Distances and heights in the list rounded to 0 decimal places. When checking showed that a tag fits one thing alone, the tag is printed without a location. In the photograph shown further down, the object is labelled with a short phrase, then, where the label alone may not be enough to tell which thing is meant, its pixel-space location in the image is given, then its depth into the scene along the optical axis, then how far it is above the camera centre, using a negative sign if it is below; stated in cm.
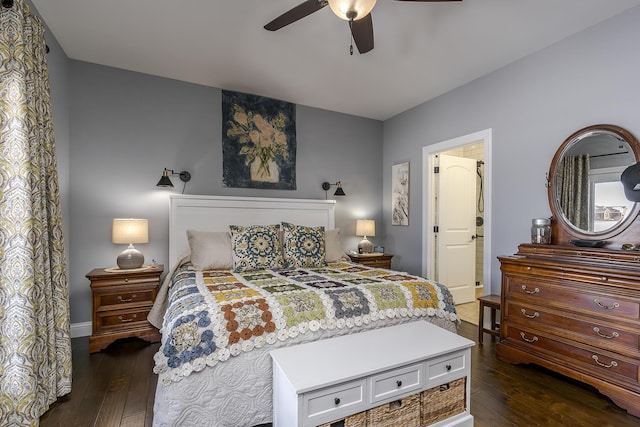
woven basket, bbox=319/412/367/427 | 141 -100
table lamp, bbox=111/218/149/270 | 289 -27
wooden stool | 284 -105
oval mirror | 225 +23
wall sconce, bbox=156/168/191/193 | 312 +34
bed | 158 -61
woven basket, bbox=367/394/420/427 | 150 -103
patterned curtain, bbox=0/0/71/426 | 158 -16
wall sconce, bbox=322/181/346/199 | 415 +30
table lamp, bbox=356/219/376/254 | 417 -30
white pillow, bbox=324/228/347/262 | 341 -43
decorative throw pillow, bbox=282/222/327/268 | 305 -39
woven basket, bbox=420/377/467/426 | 163 -106
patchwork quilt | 159 -62
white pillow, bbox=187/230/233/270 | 279 -39
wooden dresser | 187 -73
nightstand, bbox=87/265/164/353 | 269 -87
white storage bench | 137 -82
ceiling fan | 153 +113
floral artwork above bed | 367 +85
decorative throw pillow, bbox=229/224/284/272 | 283 -38
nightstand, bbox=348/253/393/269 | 392 -65
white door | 405 -23
